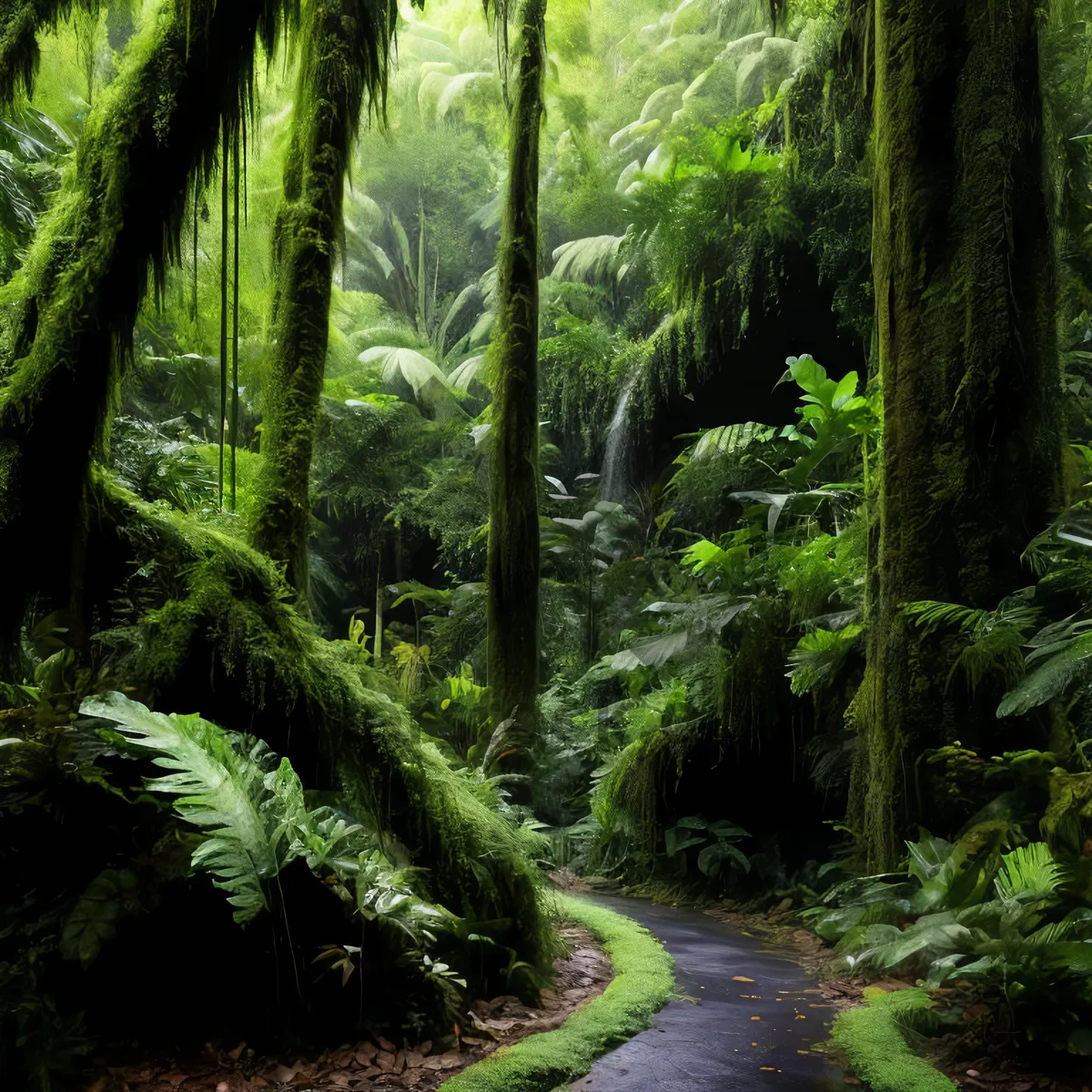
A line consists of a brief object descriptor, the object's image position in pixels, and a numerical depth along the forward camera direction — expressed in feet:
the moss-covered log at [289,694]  14.83
